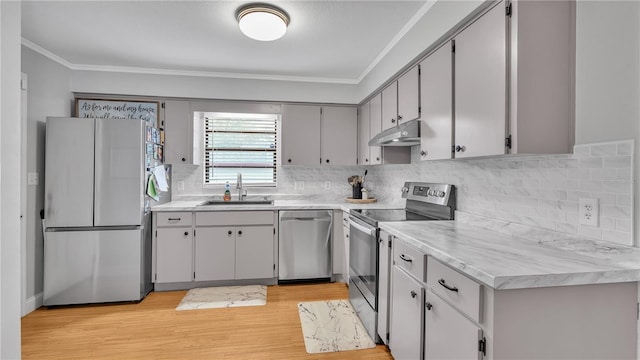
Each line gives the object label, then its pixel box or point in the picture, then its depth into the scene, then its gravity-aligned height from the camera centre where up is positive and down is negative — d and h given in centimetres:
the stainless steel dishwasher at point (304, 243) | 330 -72
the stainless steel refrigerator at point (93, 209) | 273 -30
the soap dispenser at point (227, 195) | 370 -21
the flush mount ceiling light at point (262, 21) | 206 +113
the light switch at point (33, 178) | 265 -2
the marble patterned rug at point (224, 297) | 282 -120
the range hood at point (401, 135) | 212 +35
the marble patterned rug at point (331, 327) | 217 -121
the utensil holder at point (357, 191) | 376 -15
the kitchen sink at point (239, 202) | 366 -30
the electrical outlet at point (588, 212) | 131 -14
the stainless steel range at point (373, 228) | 221 -39
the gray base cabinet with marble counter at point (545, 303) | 103 -44
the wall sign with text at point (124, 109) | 333 +78
